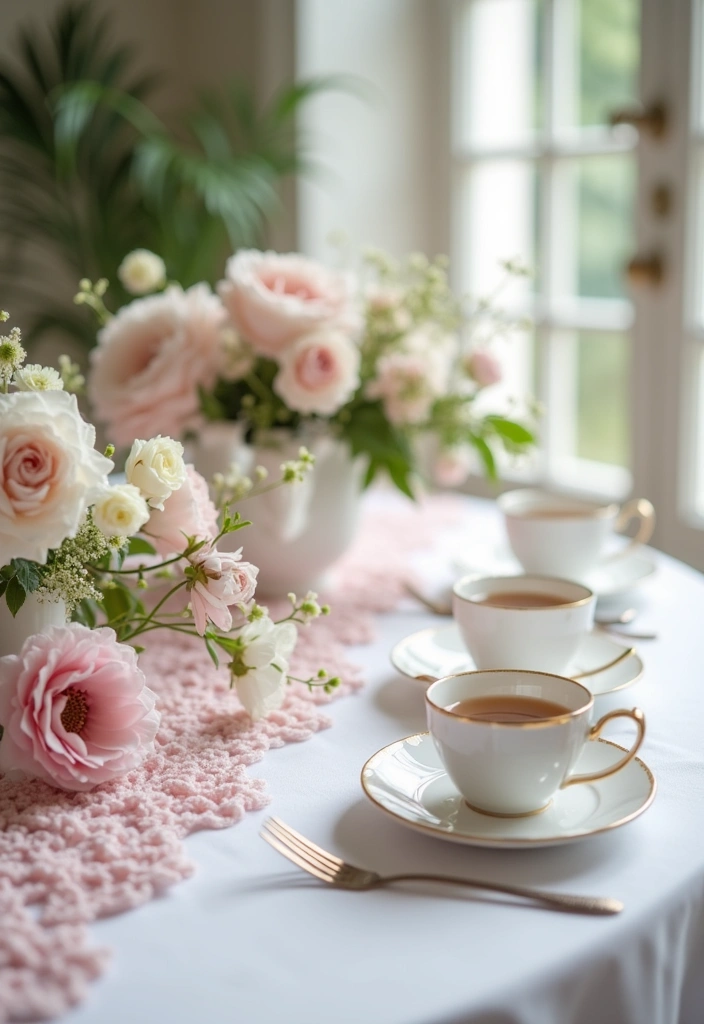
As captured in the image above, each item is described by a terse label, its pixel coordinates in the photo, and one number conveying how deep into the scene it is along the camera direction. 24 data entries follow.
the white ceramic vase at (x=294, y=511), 1.24
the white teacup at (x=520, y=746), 0.71
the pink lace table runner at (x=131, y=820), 0.60
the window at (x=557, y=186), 2.22
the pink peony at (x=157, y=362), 1.22
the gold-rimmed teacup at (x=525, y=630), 0.93
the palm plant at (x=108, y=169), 2.37
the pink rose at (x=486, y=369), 1.37
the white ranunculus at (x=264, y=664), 0.89
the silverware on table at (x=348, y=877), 0.64
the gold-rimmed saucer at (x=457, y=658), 0.99
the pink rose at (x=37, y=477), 0.72
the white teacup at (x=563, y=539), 1.23
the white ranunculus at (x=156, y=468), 0.81
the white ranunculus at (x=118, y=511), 0.76
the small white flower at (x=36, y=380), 0.81
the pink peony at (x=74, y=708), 0.78
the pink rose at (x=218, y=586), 0.82
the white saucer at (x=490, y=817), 0.71
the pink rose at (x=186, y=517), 0.87
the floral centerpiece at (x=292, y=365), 1.20
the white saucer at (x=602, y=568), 1.28
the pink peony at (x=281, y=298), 1.20
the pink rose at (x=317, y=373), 1.18
